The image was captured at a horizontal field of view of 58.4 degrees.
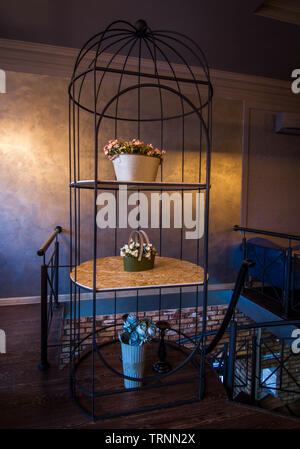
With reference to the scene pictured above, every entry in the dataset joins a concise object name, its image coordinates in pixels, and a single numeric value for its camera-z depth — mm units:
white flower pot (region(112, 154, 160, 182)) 1424
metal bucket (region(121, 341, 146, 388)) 1526
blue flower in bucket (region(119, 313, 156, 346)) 1524
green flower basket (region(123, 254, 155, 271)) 1608
